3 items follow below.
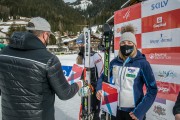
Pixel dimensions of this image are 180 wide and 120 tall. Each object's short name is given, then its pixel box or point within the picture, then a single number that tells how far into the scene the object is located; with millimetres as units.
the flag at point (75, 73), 3421
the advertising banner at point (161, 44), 3094
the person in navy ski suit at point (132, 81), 2463
